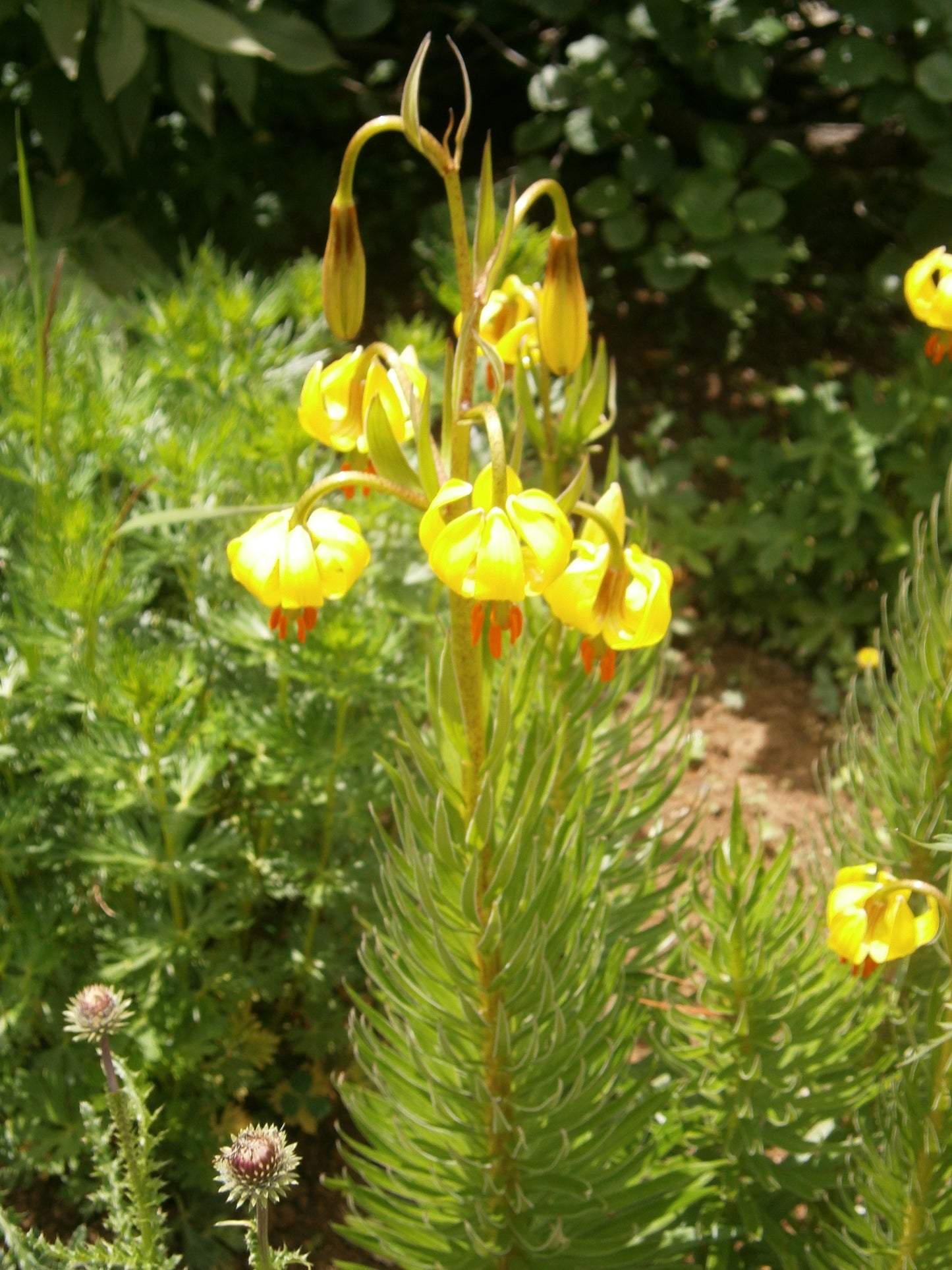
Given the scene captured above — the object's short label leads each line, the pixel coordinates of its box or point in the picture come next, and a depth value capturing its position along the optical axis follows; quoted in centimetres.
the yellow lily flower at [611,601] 92
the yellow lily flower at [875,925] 108
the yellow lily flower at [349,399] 101
